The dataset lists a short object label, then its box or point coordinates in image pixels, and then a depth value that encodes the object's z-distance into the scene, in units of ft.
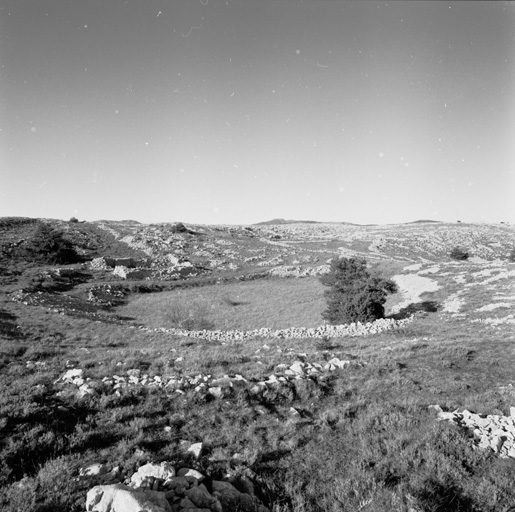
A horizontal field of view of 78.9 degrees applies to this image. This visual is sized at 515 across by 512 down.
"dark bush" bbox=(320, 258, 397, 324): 93.30
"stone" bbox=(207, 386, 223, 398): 31.83
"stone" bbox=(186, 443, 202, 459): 22.38
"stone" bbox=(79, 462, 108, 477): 19.61
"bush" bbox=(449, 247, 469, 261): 218.18
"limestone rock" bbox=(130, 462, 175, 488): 19.03
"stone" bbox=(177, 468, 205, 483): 19.53
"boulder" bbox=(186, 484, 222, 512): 17.70
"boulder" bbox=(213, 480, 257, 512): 18.26
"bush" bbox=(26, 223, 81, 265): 174.19
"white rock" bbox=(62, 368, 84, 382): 34.92
